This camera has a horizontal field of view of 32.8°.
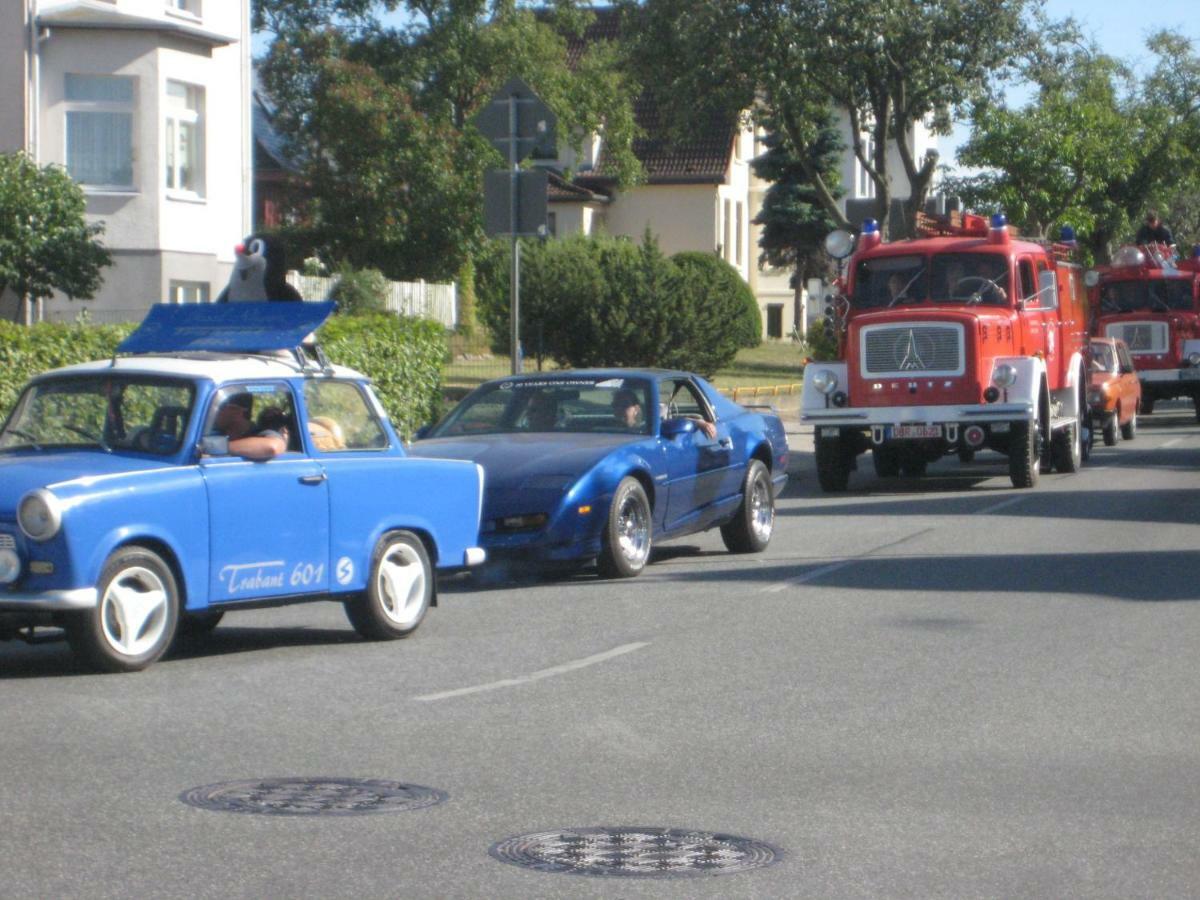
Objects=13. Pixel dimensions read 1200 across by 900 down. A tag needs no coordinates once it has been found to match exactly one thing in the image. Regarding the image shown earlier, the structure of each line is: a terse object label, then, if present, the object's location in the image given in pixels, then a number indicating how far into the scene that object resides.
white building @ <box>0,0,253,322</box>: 31.73
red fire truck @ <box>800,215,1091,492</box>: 21.91
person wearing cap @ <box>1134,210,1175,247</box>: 41.45
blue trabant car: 9.34
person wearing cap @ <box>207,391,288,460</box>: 10.31
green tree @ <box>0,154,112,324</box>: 27.30
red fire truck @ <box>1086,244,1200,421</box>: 38.69
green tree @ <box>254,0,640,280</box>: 52.88
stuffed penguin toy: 15.10
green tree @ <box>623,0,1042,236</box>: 38.81
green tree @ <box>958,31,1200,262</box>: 56.12
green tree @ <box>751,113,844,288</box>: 64.06
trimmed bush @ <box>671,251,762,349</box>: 33.25
